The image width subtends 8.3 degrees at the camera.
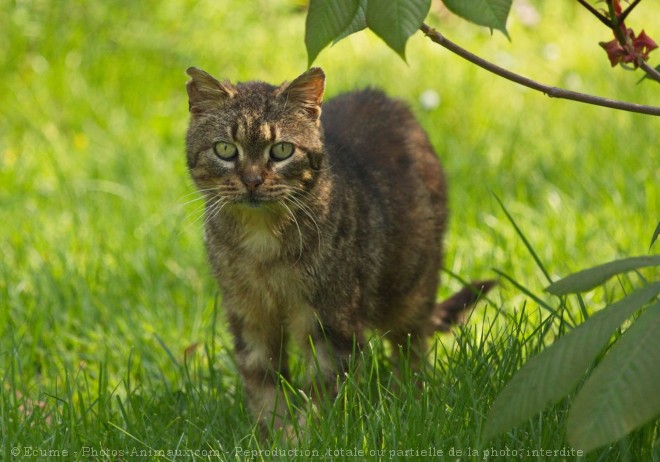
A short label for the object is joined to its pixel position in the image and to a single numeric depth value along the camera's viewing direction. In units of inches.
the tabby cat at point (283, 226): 130.0
